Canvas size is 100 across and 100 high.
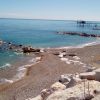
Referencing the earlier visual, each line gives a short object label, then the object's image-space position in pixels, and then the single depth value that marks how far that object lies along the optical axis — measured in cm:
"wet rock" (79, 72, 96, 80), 731
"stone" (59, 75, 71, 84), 814
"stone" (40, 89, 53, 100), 639
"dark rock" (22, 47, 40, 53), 2112
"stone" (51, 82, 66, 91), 697
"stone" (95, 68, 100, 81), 703
